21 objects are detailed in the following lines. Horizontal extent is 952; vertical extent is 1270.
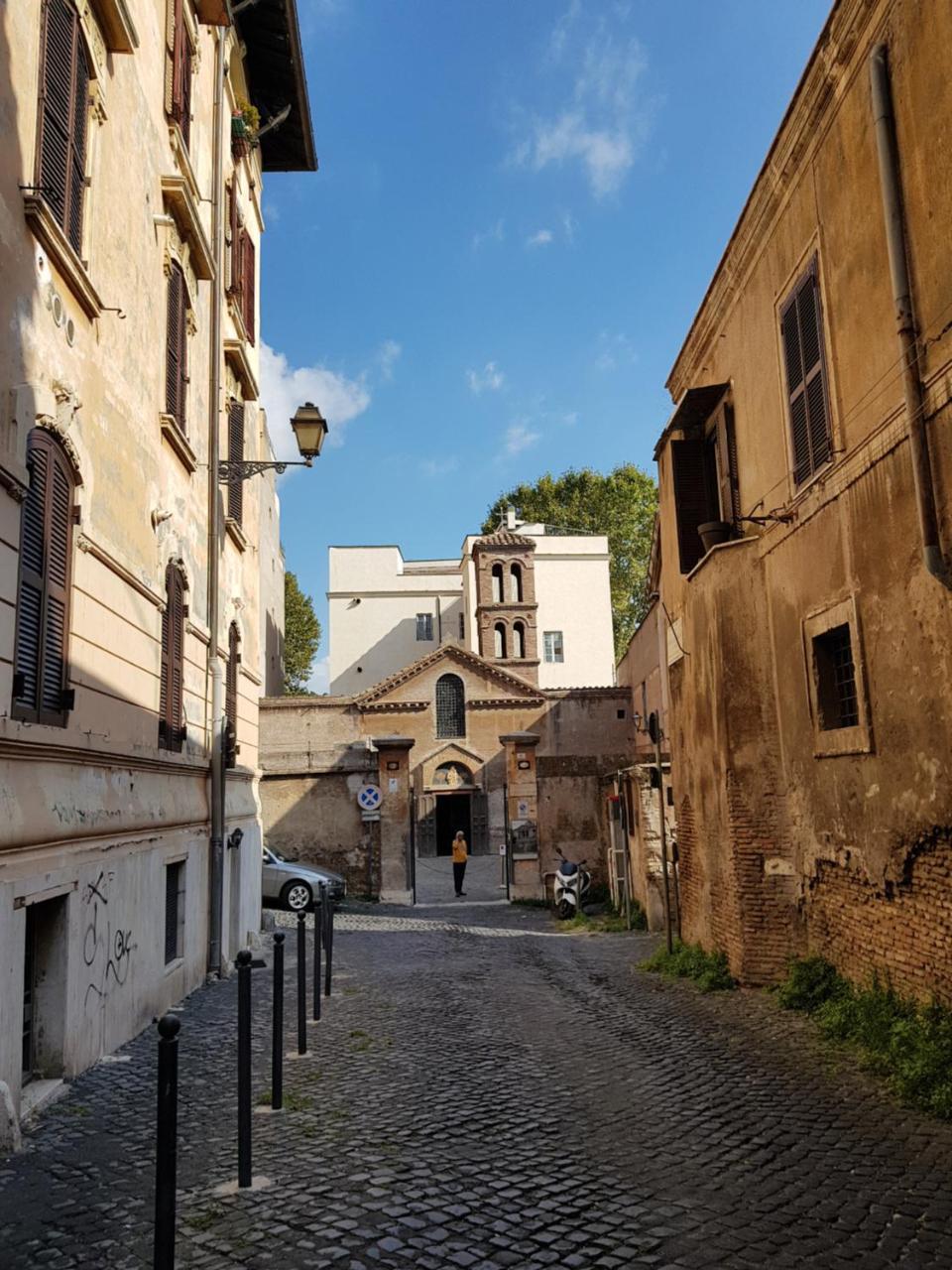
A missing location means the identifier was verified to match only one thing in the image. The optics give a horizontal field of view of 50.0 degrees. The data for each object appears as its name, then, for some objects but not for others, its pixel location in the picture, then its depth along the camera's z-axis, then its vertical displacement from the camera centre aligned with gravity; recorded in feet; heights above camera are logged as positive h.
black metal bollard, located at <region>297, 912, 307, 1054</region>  25.43 -4.66
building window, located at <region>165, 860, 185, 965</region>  32.19 -2.96
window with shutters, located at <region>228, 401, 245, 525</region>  44.83 +16.65
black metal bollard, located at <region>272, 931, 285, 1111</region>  20.20 -4.57
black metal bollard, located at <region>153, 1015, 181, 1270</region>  11.48 -3.75
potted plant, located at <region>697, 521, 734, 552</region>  35.83 +9.27
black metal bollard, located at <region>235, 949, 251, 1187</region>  15.94 -4.13
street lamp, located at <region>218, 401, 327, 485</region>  37.37 +13.82
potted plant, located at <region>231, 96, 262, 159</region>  46.04 +30.89
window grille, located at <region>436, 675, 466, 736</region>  139.85 +13.24
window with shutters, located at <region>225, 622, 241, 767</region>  42.70 +5.62
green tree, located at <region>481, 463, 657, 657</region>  183.93 +51.51
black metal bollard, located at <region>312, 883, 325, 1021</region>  28.54 -4.13
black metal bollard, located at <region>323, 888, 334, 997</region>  34.27 -4.34
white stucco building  163.32 +34.07
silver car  64.03 -4.39
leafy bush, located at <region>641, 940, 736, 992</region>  32.17 -5.63
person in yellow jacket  78.18 -4.16
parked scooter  60.03 -4.98
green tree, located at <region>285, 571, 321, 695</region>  175.94 +30.94
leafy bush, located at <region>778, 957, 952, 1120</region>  19.40 -5.26
